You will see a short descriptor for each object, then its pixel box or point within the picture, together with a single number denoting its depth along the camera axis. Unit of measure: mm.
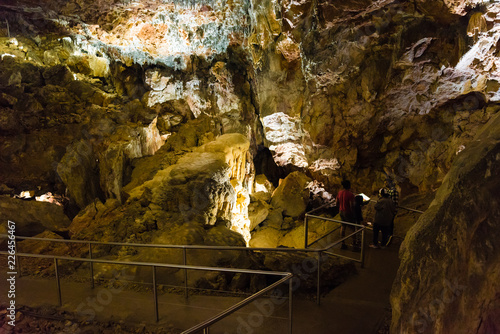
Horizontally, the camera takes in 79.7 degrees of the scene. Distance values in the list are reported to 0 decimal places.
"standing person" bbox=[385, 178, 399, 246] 5411
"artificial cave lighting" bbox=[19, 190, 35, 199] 9720
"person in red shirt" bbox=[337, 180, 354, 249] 5740
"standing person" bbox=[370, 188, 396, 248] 5207
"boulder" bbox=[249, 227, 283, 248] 12289
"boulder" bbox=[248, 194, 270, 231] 12500
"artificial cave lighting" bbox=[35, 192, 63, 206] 9469
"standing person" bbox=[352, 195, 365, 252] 5690
